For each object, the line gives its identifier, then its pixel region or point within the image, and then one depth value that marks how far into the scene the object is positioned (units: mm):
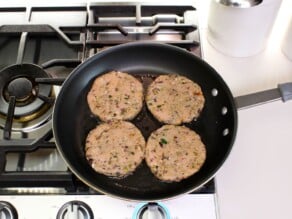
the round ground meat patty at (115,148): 741
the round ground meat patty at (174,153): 734
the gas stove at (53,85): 681
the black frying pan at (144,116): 719
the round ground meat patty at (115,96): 825
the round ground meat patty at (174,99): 819
